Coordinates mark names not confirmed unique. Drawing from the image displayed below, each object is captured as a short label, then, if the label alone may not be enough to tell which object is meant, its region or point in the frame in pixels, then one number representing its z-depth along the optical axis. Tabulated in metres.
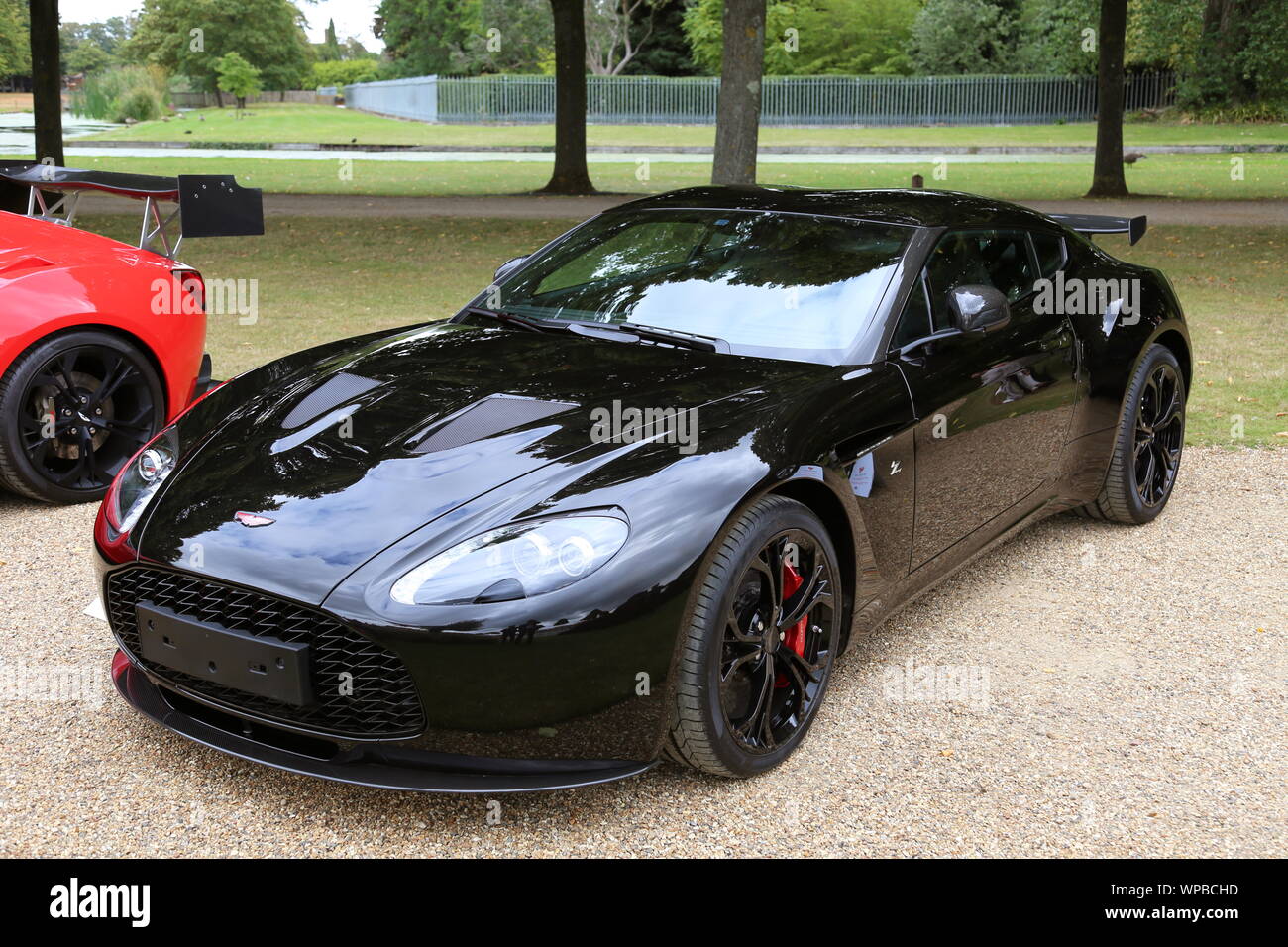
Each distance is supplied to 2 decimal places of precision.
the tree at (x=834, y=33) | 56.06
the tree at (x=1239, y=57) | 37.84
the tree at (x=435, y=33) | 68.12
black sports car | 2.92
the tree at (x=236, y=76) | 58.56
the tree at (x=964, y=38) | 50.59
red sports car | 5.44
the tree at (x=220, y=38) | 72.31
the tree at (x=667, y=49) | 61.12
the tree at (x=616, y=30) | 59.47
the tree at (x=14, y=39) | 41.72
